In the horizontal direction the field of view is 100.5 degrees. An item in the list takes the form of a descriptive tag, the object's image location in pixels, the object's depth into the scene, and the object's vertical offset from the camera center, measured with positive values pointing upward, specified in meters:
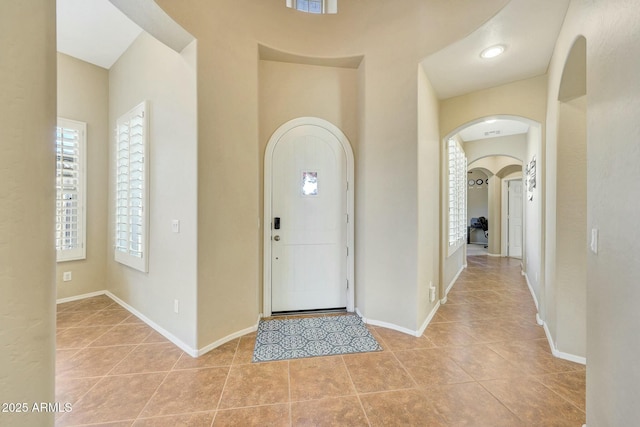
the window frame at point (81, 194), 3.44 +0.25
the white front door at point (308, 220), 3.02 -0.07
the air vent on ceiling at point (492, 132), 5.03 +1.58
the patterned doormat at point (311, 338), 2.29 -1.18
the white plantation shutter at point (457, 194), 4.03 +0.36
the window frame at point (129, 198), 2.69 +0.18
